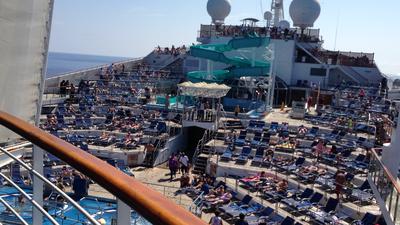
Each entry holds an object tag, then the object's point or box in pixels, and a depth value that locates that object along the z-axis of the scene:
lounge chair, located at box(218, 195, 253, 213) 11.19
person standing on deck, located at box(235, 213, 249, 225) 9.92
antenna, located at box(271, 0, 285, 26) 35.66
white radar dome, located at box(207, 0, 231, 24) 35.09
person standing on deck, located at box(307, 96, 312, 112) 23.77
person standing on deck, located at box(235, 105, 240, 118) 20.77
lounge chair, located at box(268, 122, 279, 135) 17.95
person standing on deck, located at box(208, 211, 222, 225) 9.41
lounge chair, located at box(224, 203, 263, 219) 10.91
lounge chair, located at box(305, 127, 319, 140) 17.55
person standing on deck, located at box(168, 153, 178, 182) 14.48
